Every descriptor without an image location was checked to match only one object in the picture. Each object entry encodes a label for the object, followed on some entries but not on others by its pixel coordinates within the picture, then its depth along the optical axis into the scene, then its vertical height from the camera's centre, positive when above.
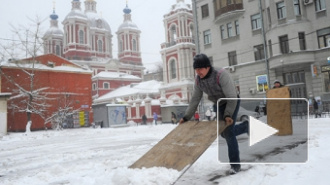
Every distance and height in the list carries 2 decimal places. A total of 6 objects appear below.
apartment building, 21.61 +5.84
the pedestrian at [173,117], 28.32 -0.43
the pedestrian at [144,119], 32.31 -0.47
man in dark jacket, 3.66 +0.23
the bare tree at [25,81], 25.53 +4.56
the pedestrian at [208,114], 22.44 -0.20
